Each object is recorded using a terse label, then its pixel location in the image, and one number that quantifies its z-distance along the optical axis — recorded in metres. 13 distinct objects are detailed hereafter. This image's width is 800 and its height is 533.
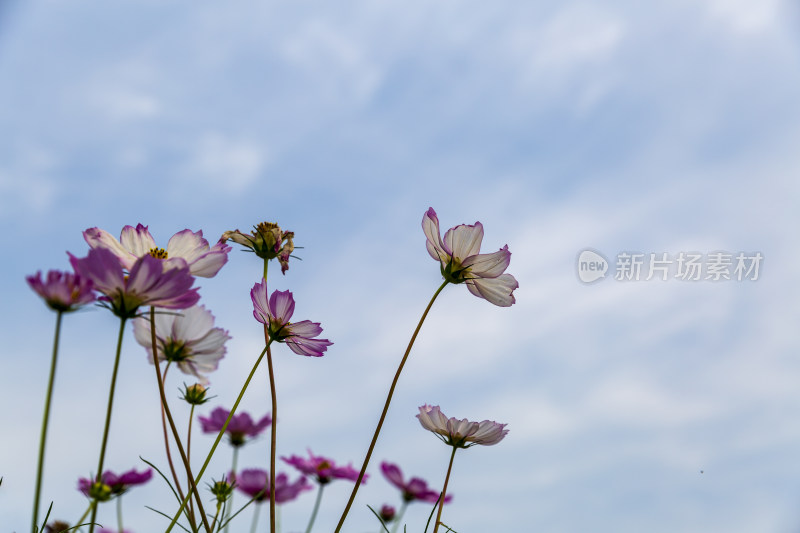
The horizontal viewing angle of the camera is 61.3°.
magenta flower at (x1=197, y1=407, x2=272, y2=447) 1.44
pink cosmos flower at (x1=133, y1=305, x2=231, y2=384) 0.98
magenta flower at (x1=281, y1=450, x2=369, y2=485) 1.52
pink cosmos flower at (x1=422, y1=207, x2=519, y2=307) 0.90
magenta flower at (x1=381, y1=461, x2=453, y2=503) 1.79
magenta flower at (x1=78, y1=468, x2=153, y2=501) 1.29
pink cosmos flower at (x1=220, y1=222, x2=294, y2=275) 0.98
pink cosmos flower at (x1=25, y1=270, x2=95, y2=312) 0.53
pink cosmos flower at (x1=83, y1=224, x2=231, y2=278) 0.71
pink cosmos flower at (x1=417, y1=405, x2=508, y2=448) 0.97
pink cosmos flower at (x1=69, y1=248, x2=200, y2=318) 0.60
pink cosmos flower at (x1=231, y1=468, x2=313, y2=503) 1.49
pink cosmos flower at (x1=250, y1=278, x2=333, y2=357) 0.86
